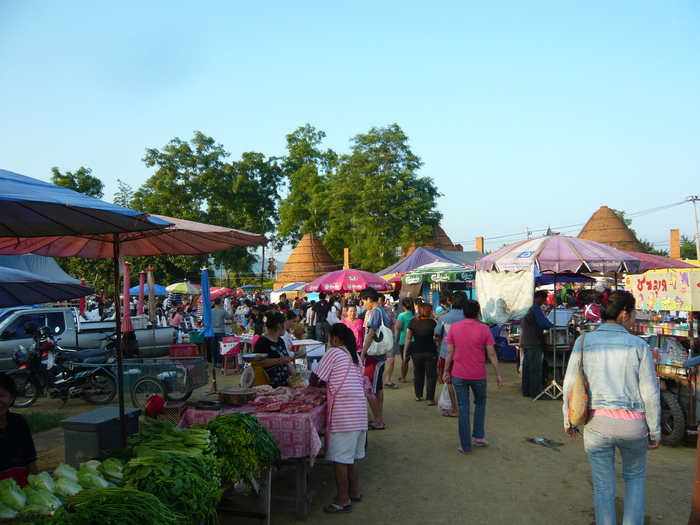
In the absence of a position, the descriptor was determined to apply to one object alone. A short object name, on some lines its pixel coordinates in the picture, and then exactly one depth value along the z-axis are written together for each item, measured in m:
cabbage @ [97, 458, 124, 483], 3.33
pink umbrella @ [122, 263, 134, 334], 11.87
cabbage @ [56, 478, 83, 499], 2.99
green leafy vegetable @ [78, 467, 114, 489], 3.13
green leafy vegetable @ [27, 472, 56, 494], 3.02
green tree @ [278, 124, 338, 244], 48.59
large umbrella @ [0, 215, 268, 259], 5.86
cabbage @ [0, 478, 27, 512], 2.82
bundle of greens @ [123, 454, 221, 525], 3.04
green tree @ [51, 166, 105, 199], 41.91
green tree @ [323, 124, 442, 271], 34.34
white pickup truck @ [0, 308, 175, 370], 11.20
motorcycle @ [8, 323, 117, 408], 9.80
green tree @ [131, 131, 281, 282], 41.03
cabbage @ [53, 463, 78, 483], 3.17
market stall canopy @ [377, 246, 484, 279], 18.27
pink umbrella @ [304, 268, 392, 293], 15.42
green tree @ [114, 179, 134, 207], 49.22
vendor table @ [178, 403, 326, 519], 4.57
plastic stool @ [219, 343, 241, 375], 11.32
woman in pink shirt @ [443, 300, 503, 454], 6.30
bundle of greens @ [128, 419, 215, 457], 3.49
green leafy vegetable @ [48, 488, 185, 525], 2.53
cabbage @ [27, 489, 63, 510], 2.81
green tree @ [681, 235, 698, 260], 58.42
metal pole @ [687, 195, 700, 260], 38.49
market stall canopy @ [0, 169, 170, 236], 3.21
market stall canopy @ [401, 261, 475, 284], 14.80
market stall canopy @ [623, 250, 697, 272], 13.60
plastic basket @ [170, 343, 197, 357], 10.26
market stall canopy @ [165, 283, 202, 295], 26.20
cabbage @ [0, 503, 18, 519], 2.76
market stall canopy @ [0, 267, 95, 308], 6.48
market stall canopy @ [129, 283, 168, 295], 24.67
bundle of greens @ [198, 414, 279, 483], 3.82
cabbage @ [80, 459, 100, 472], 3.39
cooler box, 4.41
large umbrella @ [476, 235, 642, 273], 9.04
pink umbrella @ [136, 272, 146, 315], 18.16
